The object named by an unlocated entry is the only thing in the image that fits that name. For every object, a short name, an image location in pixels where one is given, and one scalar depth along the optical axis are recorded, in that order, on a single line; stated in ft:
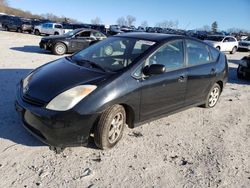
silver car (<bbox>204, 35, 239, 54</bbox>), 51.00
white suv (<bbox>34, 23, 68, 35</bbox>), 66.59
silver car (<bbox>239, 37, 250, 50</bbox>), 62.36
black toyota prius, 8.37
